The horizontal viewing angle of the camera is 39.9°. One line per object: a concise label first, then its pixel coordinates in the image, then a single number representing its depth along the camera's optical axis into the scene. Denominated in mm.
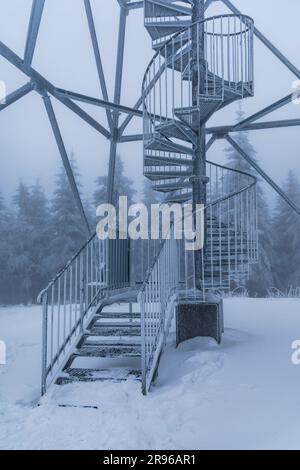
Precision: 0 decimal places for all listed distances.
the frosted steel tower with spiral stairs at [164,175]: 4883
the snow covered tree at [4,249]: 26062
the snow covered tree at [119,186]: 25844
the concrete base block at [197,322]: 5438
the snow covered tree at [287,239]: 25298
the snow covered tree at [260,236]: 22562
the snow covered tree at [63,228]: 24078
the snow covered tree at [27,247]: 25688
